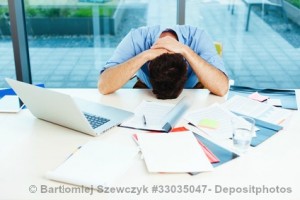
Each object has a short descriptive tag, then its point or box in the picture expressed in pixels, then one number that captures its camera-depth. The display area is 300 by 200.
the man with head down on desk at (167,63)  1.77
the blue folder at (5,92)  2.17
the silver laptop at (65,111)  1.39
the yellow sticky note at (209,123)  1.53
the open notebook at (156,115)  1.55
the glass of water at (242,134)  1.37
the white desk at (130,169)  1.13
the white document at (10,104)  1.72
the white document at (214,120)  1.49
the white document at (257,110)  1.64
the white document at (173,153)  1.23
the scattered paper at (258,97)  1.83
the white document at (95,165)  1.16
